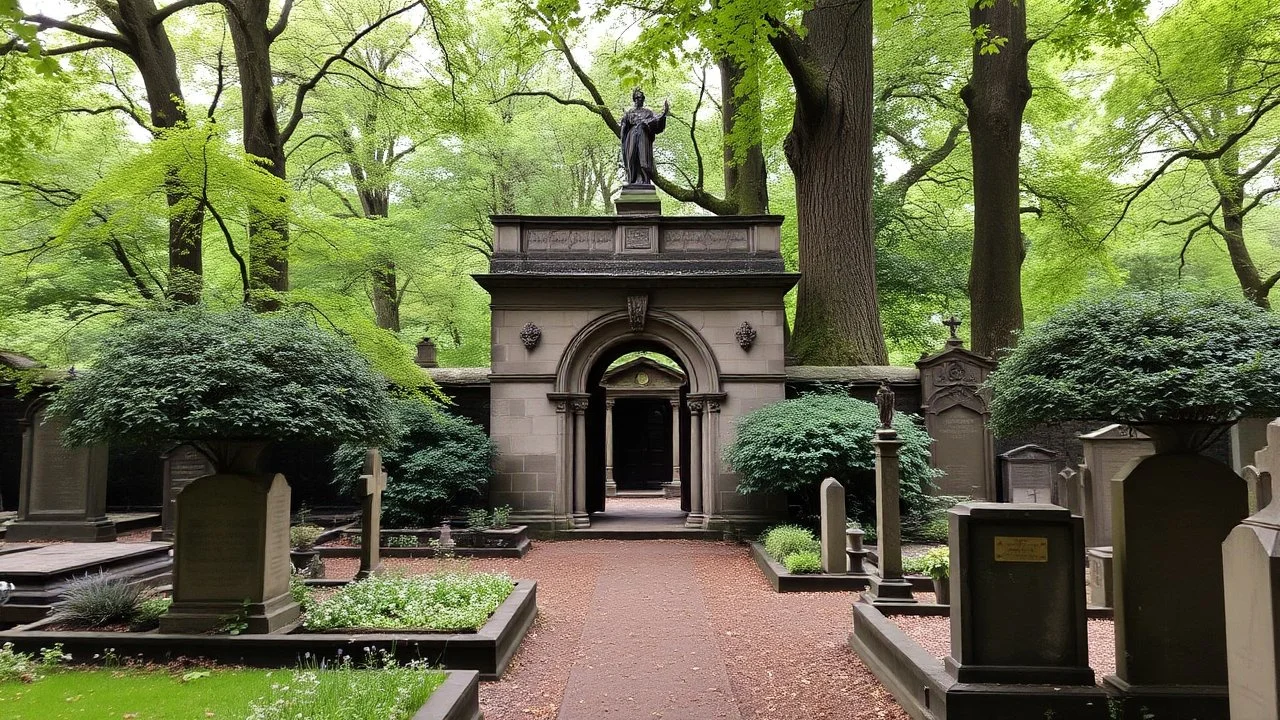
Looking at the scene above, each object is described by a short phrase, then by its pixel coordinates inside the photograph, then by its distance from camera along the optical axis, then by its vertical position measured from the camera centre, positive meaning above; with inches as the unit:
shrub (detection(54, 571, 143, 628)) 261.0 -59.8
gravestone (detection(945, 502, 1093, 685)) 190.9 -42.1
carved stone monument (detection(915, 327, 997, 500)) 569.3 +11.9
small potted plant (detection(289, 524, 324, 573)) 438.6 -69.2
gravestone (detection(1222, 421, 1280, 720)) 112.0 -27.8
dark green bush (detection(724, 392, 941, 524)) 478.0 -13.6
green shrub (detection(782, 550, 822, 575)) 396.2 -68.9
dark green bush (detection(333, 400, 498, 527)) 533.3 -23.1
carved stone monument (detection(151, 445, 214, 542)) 542.9 -27.2
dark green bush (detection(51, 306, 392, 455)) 245.6 +15.3
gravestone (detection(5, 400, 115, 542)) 529.0 -36.9
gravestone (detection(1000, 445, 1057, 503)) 541.3 -26.8
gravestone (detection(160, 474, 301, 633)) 256.2 -40.8
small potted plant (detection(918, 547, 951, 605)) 307.9 -58.3
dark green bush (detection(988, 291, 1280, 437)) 187.3 +18.0
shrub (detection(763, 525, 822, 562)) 437.7 -65.0
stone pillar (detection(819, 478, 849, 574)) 394.3 -50.6
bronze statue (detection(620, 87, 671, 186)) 644.1 +247.8
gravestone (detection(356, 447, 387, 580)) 373.1 -40.3
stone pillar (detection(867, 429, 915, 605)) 310.3 -40.5
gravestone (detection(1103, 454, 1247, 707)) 189.2 -36.3
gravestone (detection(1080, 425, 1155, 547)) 442.6 -14.4
